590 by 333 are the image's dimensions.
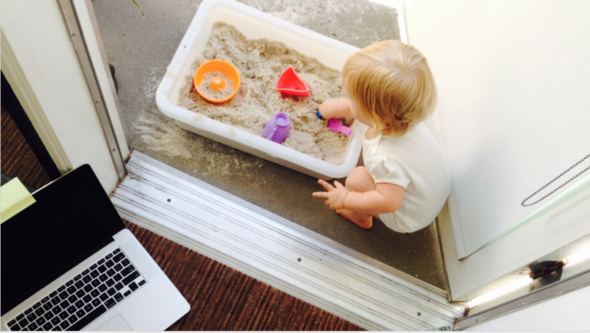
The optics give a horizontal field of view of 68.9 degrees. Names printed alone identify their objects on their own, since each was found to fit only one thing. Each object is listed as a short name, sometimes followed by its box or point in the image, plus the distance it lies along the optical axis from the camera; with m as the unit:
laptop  0.73
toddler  0.87
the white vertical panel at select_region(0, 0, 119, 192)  0.55
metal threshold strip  1.05
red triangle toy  1.24
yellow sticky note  0.63
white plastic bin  1.10
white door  0.68
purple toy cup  1.14
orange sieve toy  1.18
